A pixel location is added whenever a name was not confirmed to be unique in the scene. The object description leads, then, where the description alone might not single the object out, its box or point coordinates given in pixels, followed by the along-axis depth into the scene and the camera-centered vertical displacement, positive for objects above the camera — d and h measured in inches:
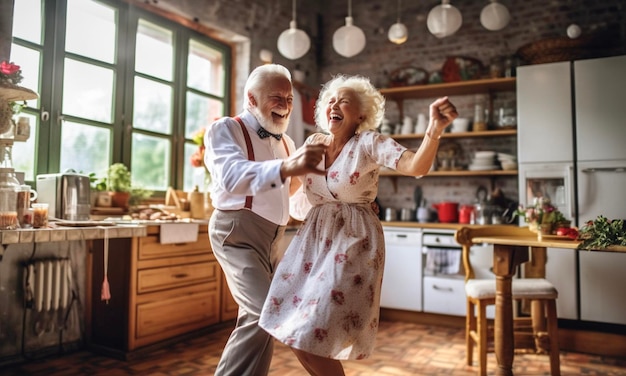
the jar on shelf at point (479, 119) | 191.8 +34.0
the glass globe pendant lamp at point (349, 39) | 158.7 +52.2
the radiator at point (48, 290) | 125.7 -21.7
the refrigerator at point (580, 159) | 152.3 +15.9
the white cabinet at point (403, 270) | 179.8 -22.2
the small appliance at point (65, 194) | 125.0 +2.2
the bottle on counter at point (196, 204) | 162.4 +0.4
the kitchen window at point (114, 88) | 135.9 +36.1
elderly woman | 63.4 -6.3
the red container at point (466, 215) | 189.3 -2.3
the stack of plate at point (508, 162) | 184.1 +17.1
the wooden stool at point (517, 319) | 117.0 -25.1
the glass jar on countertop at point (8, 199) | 94.2 +0.7
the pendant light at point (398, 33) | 162.9 +55.6
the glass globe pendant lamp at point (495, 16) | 150.6 +56.9
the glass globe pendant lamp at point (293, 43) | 161.5 +51.8
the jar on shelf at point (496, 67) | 190.2 +53.5
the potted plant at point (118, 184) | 145.6 +5.7
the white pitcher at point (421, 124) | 203.3 +33.4
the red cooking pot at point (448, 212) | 194.2 -1.3
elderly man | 74.4 -1.2
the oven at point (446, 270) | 168.9 -20.5
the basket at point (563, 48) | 165.0 +53.3
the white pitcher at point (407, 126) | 206.7 +33.1
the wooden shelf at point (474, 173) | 181.9 +13.2
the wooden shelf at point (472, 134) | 182.7 +27.9
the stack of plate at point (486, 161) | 187.8 +17.6
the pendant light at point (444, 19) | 143.7 +53.3
